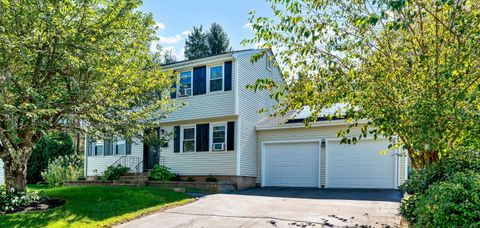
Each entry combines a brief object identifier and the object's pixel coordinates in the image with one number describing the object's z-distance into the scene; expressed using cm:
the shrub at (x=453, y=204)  491
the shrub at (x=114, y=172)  1792
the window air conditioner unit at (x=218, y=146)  1666
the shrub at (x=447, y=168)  636
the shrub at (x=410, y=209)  656
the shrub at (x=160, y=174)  1666
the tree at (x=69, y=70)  823
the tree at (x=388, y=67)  594
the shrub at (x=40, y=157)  2283
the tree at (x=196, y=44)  3884
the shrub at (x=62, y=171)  1927
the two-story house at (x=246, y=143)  1567
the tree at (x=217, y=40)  3784
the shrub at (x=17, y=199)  936
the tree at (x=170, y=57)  4151
